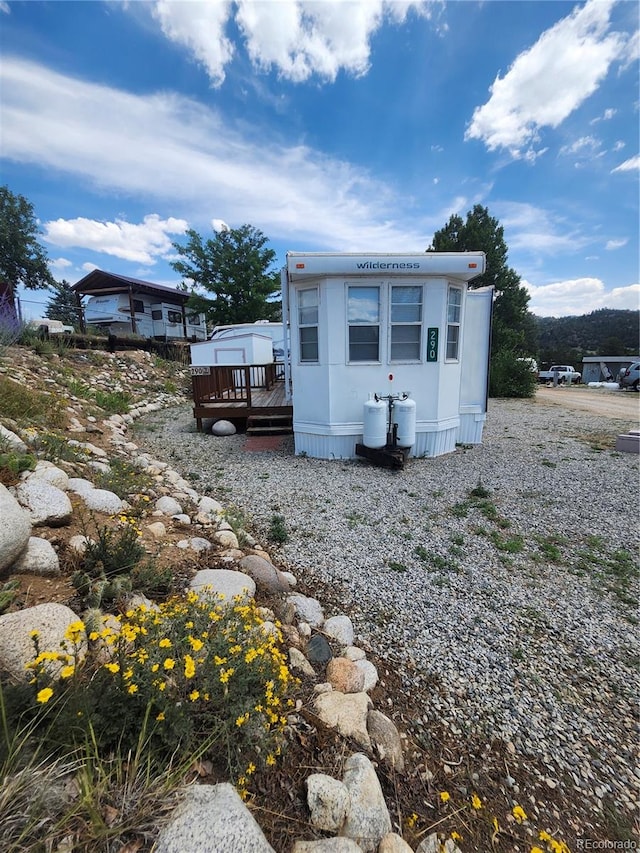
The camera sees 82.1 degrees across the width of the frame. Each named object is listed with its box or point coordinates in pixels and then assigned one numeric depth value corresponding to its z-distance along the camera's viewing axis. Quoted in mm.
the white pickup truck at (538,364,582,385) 29686
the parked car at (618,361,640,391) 20531
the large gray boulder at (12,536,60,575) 2000
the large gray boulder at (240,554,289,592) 2781
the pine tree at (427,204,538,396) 20812
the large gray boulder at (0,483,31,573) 1845
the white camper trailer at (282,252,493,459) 6000
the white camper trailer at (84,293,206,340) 24047
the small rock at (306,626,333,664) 2273
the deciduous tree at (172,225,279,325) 21547
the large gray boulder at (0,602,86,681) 1400
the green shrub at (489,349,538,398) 17625
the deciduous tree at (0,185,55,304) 24938
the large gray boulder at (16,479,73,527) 2492
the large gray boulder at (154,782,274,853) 1039
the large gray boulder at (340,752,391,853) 1358
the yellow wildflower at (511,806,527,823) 1396
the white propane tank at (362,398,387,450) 6168
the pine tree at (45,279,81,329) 32822
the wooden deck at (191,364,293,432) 7910
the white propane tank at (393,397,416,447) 6223
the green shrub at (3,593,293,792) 1216
